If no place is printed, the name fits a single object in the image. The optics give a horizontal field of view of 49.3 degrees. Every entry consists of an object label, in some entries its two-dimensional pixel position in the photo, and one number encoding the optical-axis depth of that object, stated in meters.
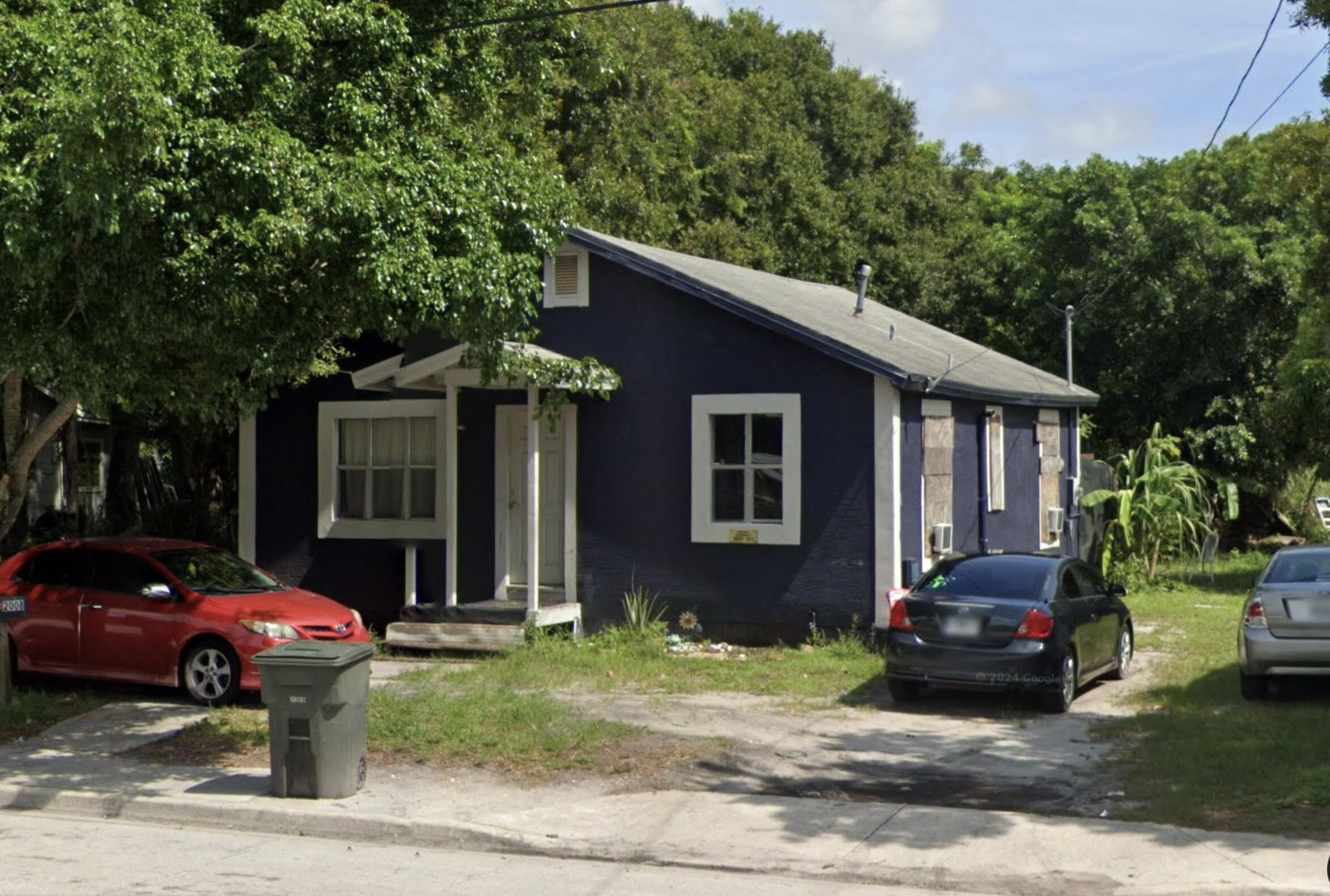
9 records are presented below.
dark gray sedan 12.41
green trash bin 9.64
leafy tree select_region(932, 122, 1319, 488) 27.39
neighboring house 22.97
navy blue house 16.00
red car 13.05
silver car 11.93
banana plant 22.44
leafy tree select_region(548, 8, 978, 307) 28.38
